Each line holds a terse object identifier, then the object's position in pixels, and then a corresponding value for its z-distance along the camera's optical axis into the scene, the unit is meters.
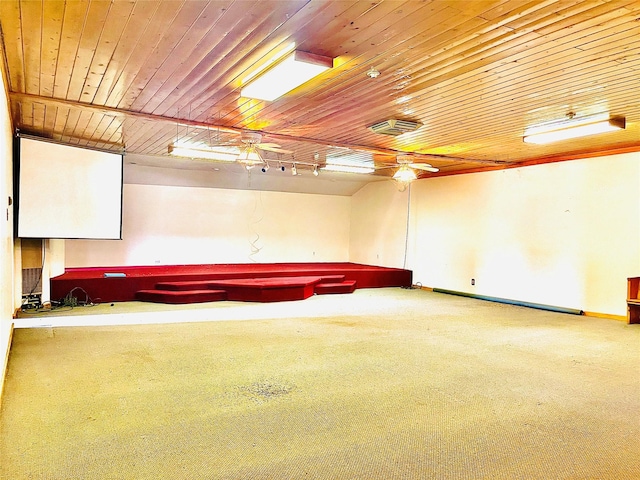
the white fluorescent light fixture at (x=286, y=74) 3.15
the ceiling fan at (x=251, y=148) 5.65
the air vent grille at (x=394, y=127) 5.18
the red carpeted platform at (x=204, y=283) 7.31
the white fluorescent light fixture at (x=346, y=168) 8.44
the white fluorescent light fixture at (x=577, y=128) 4.93
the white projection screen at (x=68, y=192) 5.77
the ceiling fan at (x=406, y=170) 6.76
